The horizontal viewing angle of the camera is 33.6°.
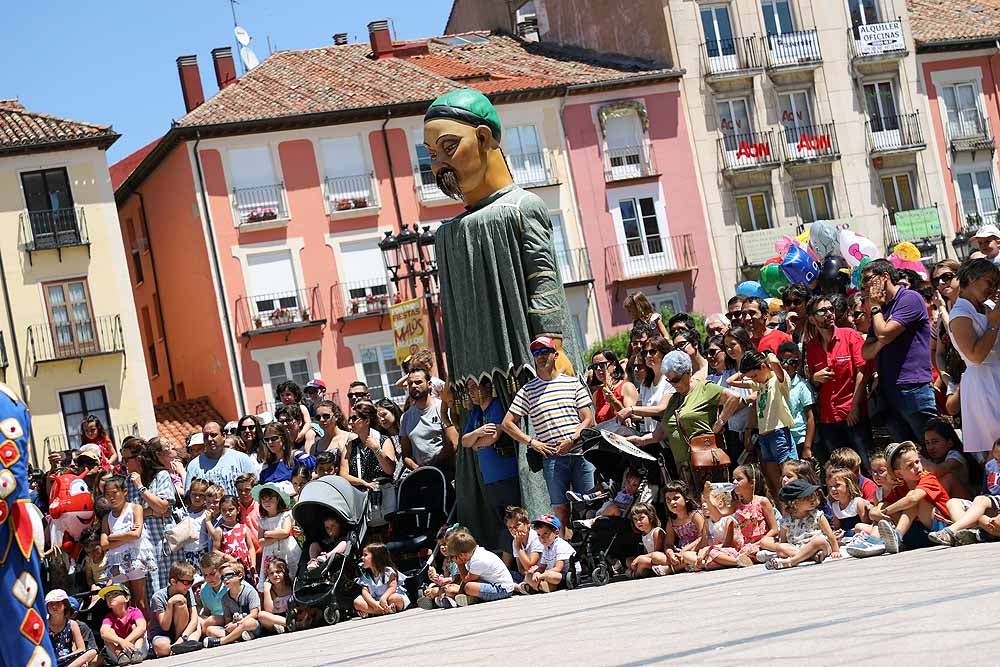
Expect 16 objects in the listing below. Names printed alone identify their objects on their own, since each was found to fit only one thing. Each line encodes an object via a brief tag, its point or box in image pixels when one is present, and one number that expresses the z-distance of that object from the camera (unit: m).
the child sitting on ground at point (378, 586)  12.50
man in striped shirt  11.49
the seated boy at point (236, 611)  12.93
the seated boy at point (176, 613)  13.08
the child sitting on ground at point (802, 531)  10.23
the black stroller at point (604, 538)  11.38
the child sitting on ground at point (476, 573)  11.65
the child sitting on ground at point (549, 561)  11.48
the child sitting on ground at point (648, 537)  11.29
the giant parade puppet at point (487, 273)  11.74
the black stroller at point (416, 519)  12.88
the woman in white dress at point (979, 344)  9.84
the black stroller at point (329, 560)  12.64
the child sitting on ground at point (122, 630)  12.70
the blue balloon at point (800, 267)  18.95
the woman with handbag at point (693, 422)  11.90
